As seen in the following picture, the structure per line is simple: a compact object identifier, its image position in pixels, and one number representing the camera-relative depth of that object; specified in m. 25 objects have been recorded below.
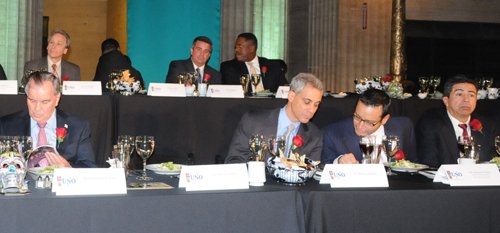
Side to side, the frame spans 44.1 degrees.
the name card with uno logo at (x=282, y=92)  5.16
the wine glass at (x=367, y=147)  2.91
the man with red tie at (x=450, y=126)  4.11
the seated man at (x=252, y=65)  6.29
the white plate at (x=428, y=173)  2.95
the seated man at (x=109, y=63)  6.55
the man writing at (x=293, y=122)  3.46
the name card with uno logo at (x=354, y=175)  2.54
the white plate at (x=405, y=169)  3.13
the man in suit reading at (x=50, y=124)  3.24
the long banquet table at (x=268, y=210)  2.10
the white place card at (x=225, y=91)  4.98
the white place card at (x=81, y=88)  4.62
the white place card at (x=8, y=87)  4.46
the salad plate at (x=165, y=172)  2.80
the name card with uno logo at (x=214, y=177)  2.37
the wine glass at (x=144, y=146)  2.80
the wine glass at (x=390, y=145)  3.04
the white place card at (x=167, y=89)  4.86
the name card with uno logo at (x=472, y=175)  2.66
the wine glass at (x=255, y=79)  5.30
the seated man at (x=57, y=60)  5.71
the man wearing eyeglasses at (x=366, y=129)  3.59
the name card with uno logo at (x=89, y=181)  2.17
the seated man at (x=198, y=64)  5.66
